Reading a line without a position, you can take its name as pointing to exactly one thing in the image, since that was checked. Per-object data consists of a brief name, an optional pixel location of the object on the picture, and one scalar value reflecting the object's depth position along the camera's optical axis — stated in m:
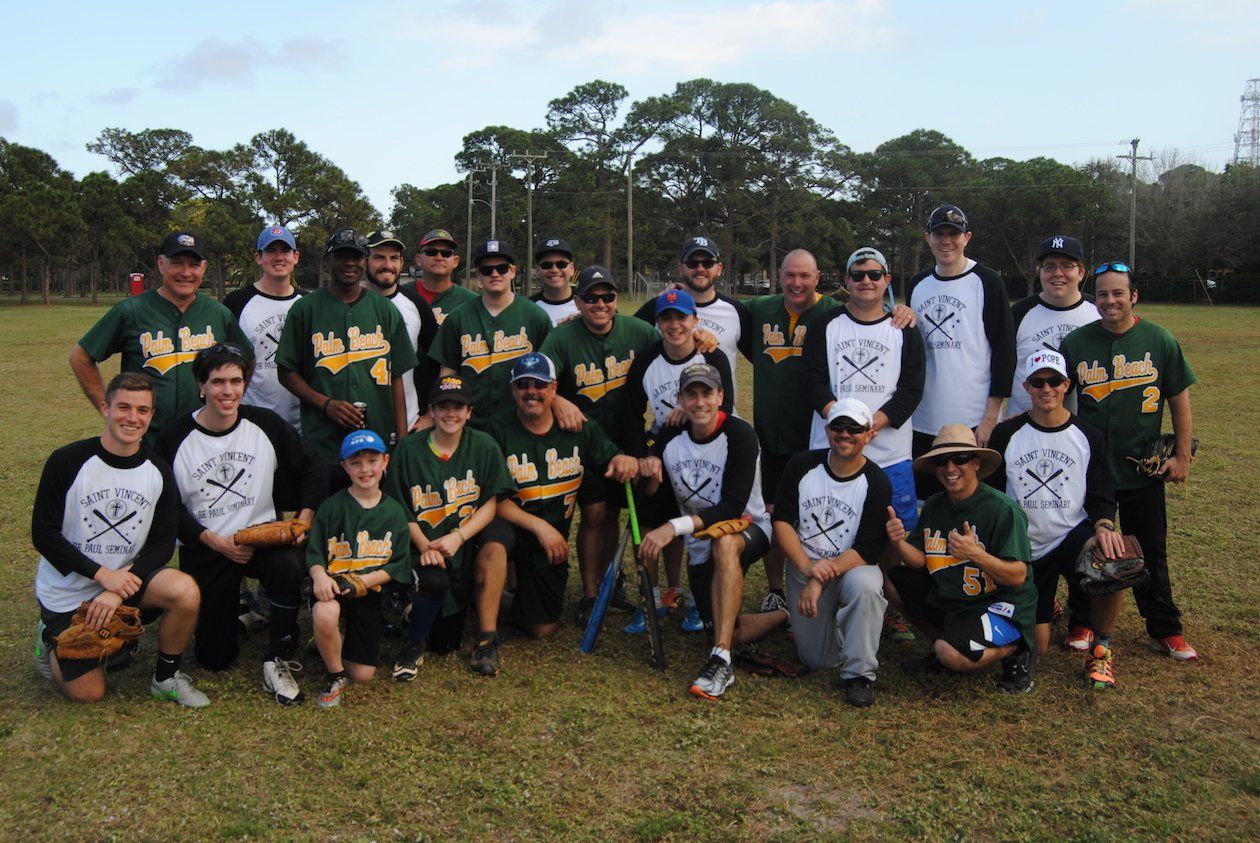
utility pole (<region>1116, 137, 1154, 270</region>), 45.47
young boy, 4.84
